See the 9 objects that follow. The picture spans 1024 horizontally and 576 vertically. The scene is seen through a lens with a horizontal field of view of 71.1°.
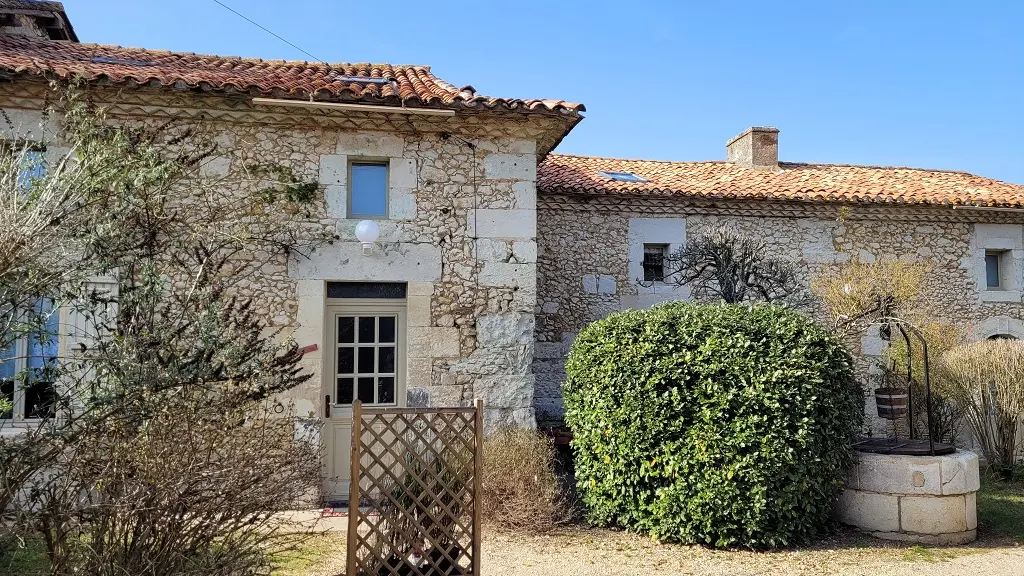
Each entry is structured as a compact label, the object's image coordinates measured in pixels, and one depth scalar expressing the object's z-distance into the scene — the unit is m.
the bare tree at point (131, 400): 3.11
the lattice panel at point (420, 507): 4.17
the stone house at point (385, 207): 6.79
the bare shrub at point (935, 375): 9.16
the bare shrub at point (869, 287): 9.56
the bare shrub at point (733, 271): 8.75
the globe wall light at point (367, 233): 6.90
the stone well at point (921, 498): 5.81
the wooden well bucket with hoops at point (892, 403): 6.63
